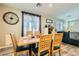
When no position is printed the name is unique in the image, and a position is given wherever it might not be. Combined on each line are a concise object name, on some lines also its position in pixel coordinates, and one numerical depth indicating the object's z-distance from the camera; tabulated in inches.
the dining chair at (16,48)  45.6
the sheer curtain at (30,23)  96.3
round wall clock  78.9
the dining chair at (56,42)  48.6
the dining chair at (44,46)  40.6
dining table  43.6
